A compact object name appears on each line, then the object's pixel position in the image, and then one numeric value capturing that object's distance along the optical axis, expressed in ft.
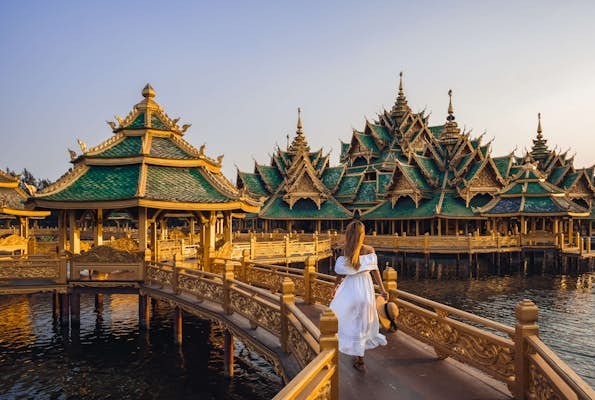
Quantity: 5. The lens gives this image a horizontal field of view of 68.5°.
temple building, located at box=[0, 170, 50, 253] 77.41
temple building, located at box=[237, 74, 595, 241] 119.14
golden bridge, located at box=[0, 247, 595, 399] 15.67
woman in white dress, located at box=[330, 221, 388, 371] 20.53
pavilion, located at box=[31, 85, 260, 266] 50.08
